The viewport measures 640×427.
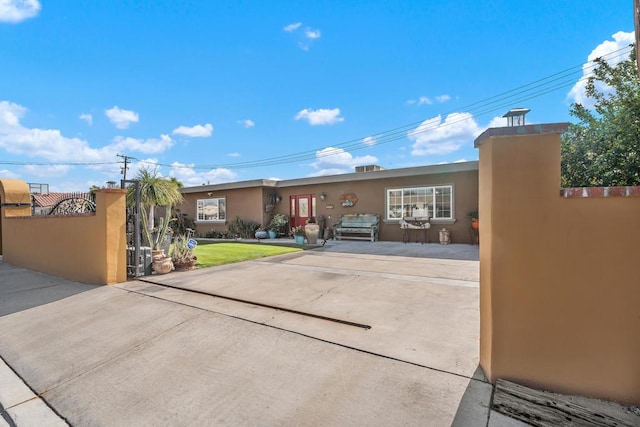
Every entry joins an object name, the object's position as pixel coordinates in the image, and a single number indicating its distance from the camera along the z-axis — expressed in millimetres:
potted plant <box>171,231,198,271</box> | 7035
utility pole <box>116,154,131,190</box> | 32506
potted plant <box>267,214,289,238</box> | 14719
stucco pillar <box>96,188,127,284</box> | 5844
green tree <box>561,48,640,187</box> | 4324
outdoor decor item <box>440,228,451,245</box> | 10836
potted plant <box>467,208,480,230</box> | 10258
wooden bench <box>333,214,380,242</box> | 12328
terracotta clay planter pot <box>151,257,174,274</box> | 6664
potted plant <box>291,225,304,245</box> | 11734
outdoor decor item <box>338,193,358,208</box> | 13070
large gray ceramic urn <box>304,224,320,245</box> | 11320
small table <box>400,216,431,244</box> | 11367
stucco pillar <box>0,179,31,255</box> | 9562
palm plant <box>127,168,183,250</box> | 6918
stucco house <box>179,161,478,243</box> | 10922
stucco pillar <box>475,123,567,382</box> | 2189
